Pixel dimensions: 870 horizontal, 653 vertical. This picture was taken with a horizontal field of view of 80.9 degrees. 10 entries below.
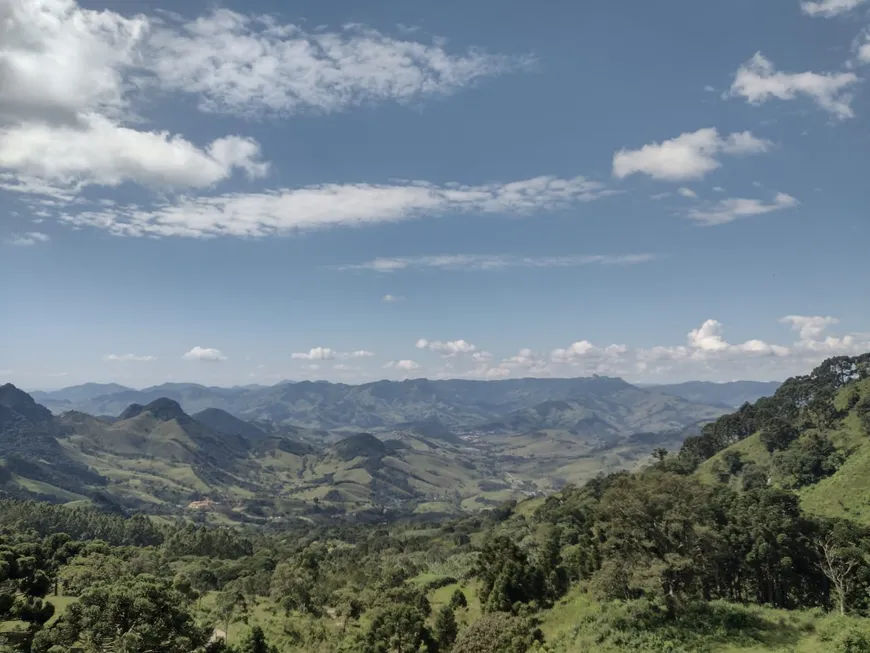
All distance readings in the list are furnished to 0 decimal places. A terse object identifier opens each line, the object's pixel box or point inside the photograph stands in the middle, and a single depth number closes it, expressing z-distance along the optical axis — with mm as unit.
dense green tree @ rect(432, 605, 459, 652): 61906
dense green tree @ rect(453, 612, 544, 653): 48812
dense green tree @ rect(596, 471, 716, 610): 50812
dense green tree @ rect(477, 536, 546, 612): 68812
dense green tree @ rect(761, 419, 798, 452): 149225
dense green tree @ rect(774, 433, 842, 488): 118375
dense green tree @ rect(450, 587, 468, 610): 77288
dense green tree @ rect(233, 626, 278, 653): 55981
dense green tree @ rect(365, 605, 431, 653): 58094
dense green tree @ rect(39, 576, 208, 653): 40281
